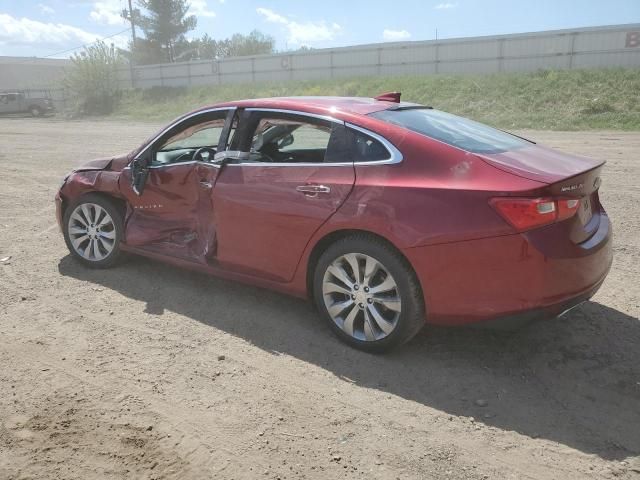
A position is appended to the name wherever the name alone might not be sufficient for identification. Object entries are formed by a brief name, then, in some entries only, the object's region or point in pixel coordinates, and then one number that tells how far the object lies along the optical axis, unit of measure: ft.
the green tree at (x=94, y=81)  136.56
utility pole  202.96
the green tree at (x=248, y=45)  274.57
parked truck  121.49
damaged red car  10.19
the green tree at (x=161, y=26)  213.87
